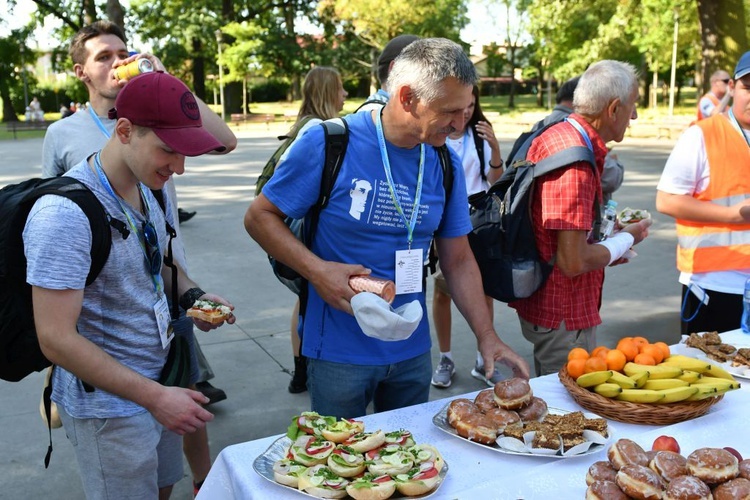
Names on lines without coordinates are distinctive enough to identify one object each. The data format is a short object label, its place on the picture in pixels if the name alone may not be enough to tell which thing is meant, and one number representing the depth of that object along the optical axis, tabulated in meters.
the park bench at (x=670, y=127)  20.88
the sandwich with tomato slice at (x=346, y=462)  1.77
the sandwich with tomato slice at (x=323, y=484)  1.71
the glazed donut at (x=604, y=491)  1.66
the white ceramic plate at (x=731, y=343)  2.56
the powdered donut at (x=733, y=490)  1.62
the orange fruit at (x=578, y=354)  2.41
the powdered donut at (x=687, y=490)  1.61
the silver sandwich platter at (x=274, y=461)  1.76
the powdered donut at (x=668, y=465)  1.71
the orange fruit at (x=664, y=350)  2.48
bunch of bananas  2.16
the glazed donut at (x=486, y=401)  2.15
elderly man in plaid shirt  2.76
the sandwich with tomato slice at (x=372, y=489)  1.69
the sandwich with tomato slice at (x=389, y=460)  1.77
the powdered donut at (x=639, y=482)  1.63
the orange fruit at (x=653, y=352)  2.43
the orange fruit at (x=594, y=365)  2.34
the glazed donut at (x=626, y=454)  1.78
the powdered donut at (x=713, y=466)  1.68
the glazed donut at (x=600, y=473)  1.76
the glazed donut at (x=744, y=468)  1.71
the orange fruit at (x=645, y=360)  2.39
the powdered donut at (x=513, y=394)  2.14
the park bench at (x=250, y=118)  30.59
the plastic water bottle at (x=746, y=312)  3.06
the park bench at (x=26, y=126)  29.69
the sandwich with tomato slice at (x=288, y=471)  1.77
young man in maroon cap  1.80
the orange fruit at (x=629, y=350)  2.43
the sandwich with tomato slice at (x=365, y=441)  1.87
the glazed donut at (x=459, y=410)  2.08
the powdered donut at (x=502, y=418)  2.04
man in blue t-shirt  2.21
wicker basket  2.15
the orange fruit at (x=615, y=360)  2.36
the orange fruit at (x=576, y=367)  2.36
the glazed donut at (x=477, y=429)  2.00
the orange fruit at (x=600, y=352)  2.41
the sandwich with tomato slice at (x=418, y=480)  1.72
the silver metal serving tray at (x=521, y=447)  1.94
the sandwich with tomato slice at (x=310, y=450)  1.84
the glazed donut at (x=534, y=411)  2.13
